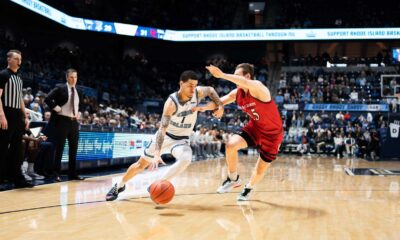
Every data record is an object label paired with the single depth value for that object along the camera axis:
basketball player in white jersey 4.86
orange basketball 4.53
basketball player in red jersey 5.21
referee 5.91
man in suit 7.23
